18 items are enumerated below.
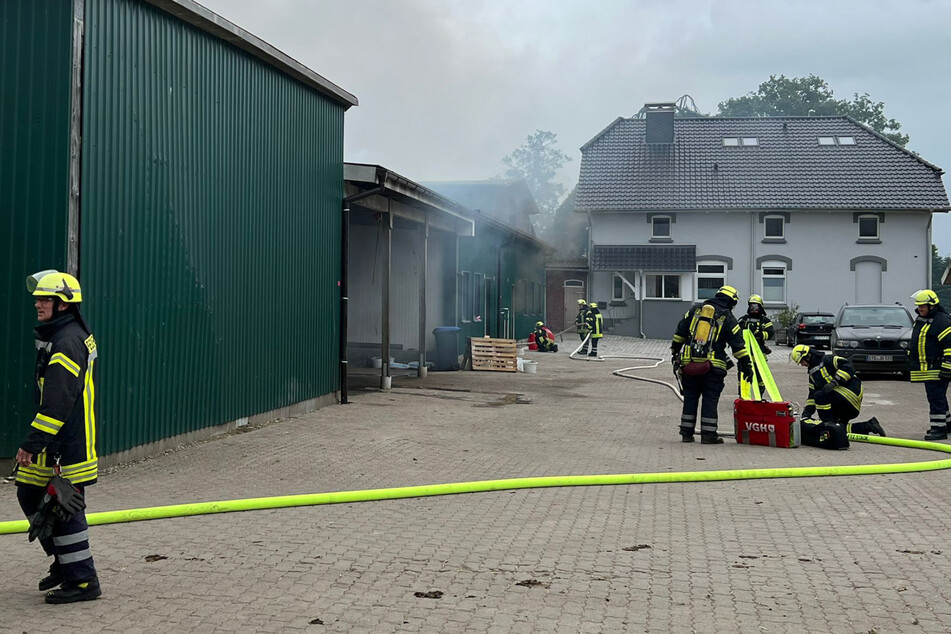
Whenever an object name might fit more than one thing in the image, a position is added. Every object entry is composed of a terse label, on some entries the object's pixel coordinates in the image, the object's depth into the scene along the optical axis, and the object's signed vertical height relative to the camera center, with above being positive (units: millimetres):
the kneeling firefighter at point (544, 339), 28734 -802
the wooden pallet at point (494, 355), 21062 -937
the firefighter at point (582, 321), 28062 -241
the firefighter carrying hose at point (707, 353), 10484 -441
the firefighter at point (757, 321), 12086 -100
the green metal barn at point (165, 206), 7941 +1035
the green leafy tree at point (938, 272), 57934 +2914
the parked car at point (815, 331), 27922 -494
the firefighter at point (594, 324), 26452 -306
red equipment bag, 10477 -1213
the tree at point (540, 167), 79562 +12376
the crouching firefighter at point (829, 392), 10719 -883
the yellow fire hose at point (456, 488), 6273 -1377
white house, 38438 +3462
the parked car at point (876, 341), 19250 -542
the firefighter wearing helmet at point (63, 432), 4570 -596
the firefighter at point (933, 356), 10938 -474
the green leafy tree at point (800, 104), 68519 +15879
